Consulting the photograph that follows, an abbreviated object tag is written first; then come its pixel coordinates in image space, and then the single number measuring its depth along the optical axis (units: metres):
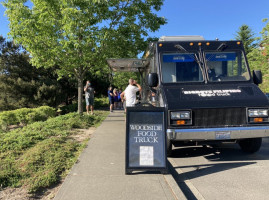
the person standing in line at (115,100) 19.11
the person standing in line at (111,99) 16.12
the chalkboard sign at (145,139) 4.43
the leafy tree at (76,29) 8.94
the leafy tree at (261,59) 28.38
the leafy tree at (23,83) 18.81
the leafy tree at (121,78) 30.67
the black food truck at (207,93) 5.03
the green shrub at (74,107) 18.84
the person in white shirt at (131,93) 8.37
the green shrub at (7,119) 10.35
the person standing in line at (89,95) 12.62
